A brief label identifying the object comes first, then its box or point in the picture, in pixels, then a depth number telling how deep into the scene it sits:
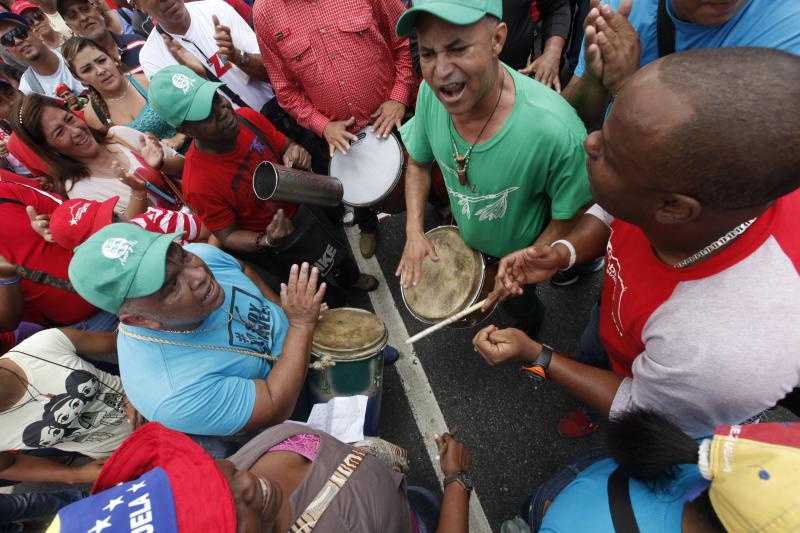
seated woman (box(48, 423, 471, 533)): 0.96
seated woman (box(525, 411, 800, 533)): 0.85
